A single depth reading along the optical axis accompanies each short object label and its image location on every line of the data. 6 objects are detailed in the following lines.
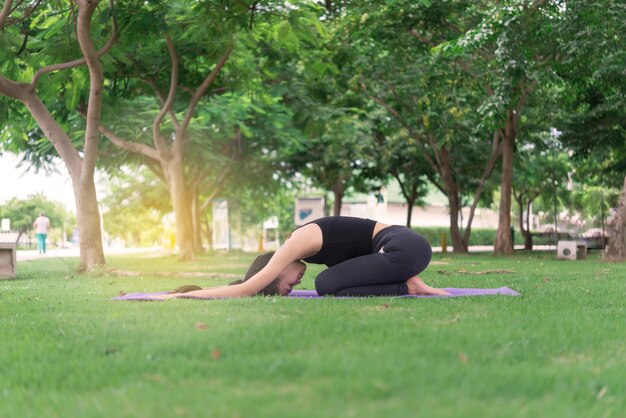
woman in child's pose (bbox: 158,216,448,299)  8.22
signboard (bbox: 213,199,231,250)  37.88
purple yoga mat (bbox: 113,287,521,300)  8.41
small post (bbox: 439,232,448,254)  33.75
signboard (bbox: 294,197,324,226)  29.50
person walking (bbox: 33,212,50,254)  33.72
